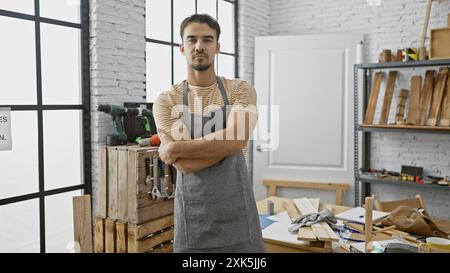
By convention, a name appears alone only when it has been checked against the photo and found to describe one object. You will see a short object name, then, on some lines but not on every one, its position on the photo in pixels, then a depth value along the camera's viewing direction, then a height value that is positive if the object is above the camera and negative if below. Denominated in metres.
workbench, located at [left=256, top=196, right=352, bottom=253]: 1.55 -0.50
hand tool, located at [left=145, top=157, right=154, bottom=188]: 2.11 -0.25
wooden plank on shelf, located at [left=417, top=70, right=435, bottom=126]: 3.31 +0.22
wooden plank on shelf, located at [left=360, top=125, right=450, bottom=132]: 3.14 -0.03
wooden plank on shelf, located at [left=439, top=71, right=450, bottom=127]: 3.17 +0.10
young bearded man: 1.29 -0.09
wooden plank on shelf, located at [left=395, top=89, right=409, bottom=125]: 3.45 +0.16
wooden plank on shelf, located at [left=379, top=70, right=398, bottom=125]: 3.54 +0.24
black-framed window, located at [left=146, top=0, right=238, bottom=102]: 2.93 +0.64
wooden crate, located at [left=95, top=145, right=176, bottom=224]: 2.07 -0.35
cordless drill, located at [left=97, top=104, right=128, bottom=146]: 2.23 +0.00
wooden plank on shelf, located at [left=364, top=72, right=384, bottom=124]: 3.55 +0.19
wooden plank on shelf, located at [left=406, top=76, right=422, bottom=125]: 3.33 +0.19
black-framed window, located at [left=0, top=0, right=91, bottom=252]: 2.05 +0.02
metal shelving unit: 3.22 -0.05
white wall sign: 1.99 -0.03
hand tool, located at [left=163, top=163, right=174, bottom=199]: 2.17 -0.33
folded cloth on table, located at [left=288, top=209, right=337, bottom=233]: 1.73 -0.43
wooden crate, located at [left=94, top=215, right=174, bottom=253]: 2.09 -0.62
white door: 3.74 +0.12
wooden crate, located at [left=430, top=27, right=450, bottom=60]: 3.14 +0.64
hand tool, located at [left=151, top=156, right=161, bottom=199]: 2.13 -0.32
